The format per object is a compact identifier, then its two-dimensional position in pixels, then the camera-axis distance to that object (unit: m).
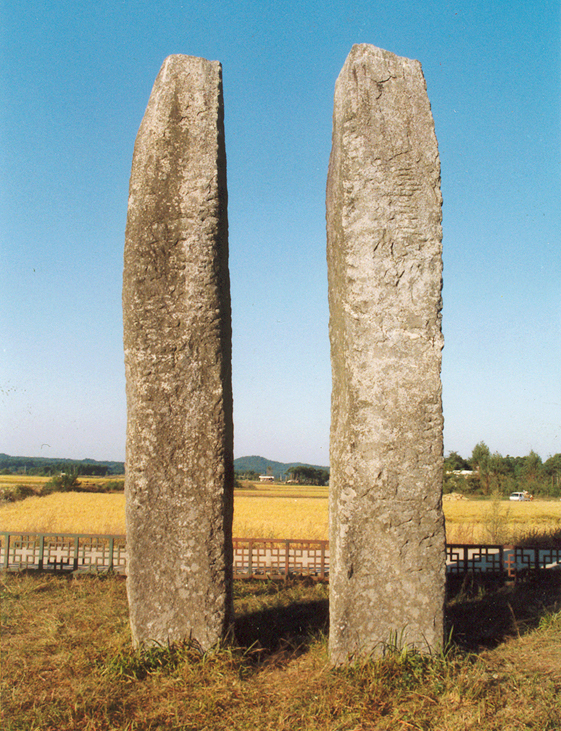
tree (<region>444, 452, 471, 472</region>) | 31.74
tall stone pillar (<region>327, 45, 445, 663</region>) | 4.17
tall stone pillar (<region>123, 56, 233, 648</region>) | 4.31
